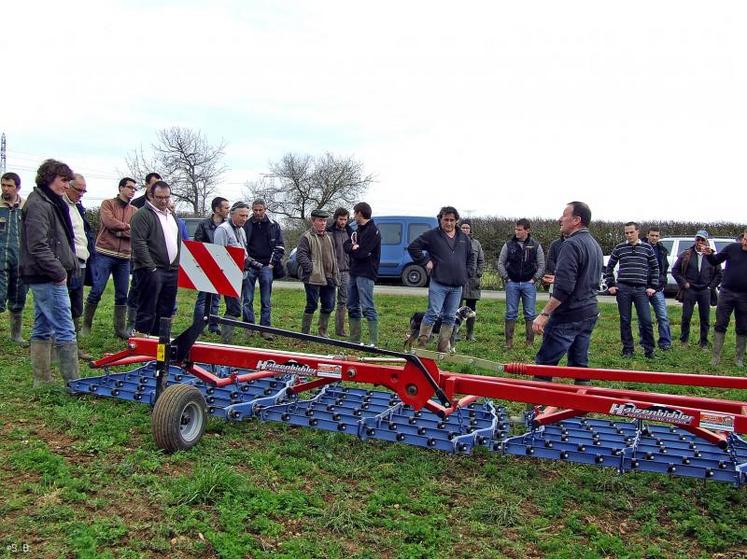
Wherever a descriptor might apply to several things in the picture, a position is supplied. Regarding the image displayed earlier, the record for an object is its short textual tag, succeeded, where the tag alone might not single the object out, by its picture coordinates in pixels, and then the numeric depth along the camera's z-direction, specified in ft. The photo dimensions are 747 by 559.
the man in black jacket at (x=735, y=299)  30.27
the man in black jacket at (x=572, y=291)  18.93
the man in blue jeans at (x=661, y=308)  33.42
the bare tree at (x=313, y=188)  147.43
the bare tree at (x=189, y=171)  138.31
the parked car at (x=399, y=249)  63.41
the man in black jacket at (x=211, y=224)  30.30
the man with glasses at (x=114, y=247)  27.12
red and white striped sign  17.80
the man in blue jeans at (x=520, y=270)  32.91
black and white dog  30.42
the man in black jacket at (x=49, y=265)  18.39
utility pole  138.82
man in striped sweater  31.73
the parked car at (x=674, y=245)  57.52
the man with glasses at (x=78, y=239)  25.31
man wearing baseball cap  35.78
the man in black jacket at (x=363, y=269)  30.63
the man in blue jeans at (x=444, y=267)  27.91
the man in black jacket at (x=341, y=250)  31.68
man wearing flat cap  30.40
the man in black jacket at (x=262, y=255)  31.19
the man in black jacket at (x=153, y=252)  23.41
